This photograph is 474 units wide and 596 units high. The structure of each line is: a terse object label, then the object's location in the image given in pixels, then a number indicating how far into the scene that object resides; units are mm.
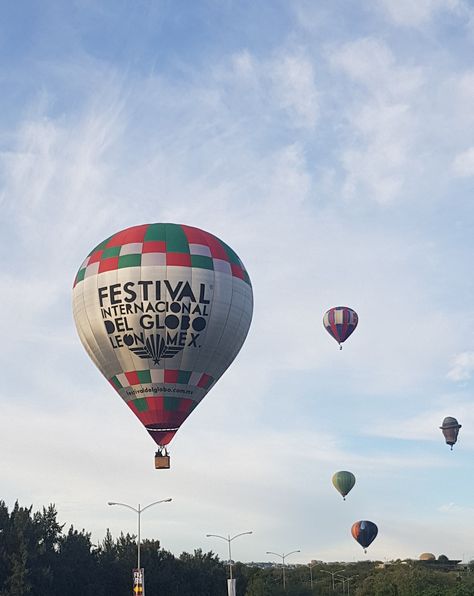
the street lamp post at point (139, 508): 63222
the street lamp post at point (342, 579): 138250
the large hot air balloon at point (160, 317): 50688
